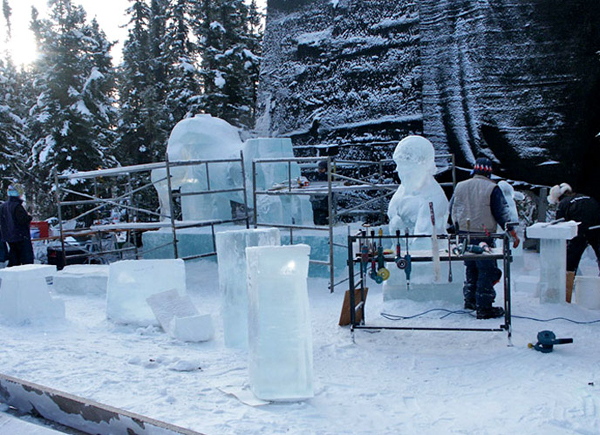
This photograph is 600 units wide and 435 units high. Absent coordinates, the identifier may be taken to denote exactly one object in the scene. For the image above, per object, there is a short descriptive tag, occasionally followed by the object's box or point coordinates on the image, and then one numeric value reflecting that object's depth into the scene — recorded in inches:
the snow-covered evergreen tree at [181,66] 658.2
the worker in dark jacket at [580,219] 251.4
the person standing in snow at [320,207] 457.7
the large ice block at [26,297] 216.8
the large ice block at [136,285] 222.5
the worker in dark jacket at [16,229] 329.4
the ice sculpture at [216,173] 366.3
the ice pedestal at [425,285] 233.9
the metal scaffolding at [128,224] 318.3
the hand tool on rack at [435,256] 181.0
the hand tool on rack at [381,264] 189.0
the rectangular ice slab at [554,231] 220.3
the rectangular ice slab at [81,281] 293.6
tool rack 177.8
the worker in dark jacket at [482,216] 210.5
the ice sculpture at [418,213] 233.1
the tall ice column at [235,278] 190.2
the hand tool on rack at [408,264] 185.8
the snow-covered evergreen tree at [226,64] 621.3
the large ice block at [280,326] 136.1
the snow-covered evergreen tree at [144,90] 699.4
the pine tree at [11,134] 660.1
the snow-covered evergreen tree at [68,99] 605.0
